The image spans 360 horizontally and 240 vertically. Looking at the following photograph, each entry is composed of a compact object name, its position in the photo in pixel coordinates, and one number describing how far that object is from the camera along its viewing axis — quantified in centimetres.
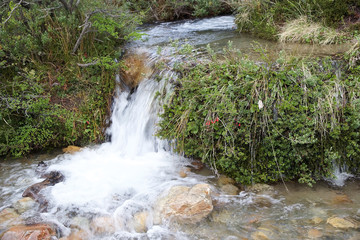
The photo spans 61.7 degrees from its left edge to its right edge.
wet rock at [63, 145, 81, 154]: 576
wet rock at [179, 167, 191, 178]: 493
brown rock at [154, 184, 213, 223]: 401
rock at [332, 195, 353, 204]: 407
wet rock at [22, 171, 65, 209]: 441
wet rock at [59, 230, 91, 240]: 384
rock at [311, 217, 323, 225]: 376
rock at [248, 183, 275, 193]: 443
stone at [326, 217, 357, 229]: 363
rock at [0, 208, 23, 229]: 398
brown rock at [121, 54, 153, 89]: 618
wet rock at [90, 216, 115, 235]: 393
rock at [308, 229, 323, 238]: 355
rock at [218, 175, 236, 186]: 465
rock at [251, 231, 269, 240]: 361
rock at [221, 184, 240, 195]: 446
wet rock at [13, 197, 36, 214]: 424
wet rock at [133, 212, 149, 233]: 395
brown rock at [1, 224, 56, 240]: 367
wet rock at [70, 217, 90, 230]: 398
